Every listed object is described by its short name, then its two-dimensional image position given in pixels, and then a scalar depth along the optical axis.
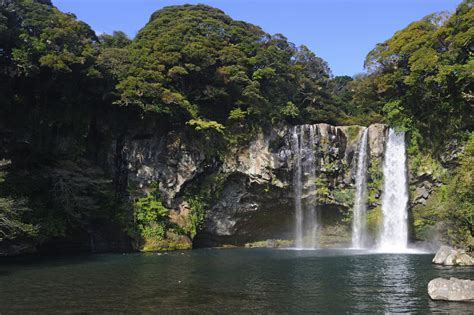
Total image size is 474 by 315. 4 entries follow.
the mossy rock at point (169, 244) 31.27
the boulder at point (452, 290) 13.41
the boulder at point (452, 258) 20.60
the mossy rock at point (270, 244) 36.44
